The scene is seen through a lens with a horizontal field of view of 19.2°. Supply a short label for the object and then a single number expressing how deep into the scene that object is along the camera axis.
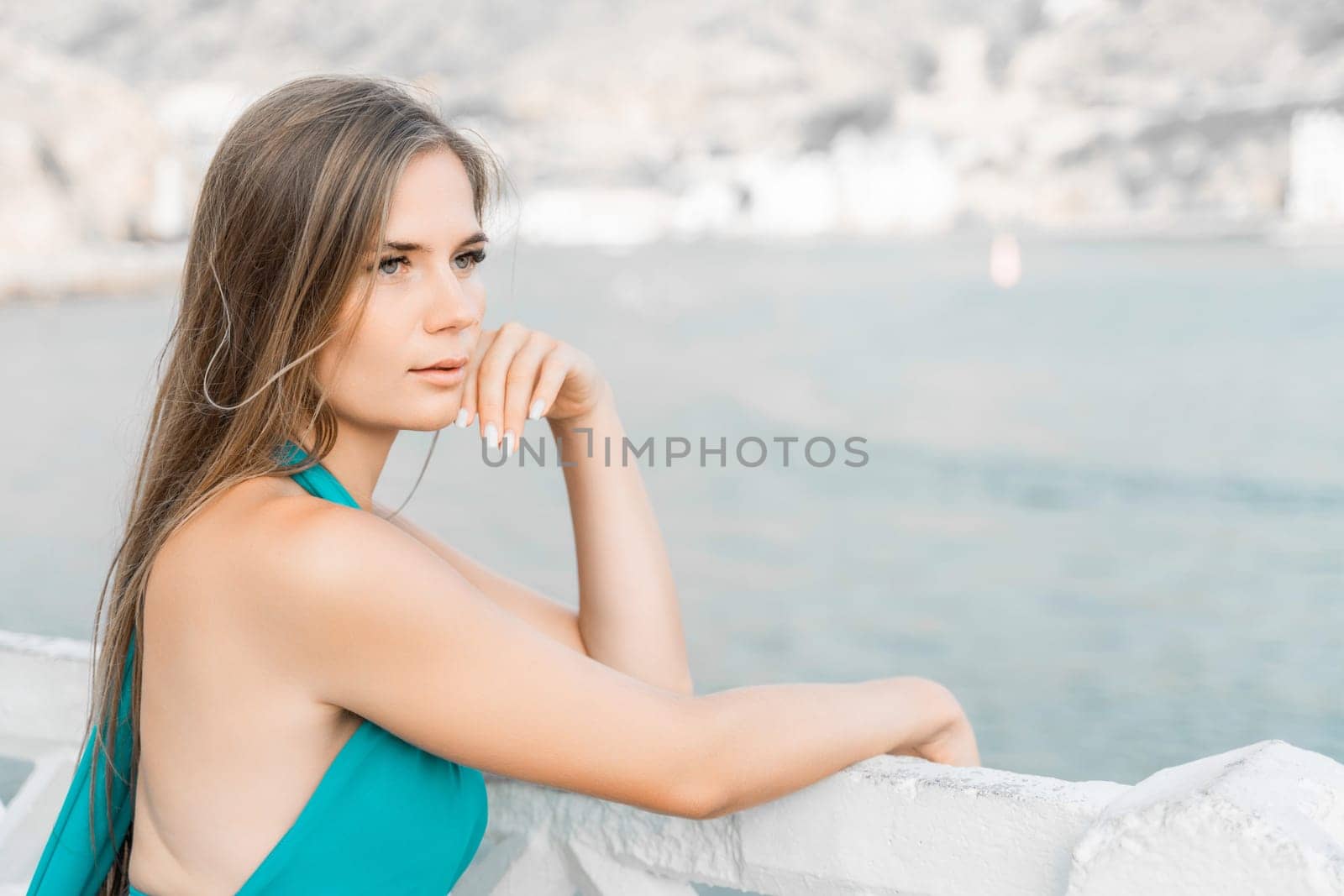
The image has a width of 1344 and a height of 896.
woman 2.37
